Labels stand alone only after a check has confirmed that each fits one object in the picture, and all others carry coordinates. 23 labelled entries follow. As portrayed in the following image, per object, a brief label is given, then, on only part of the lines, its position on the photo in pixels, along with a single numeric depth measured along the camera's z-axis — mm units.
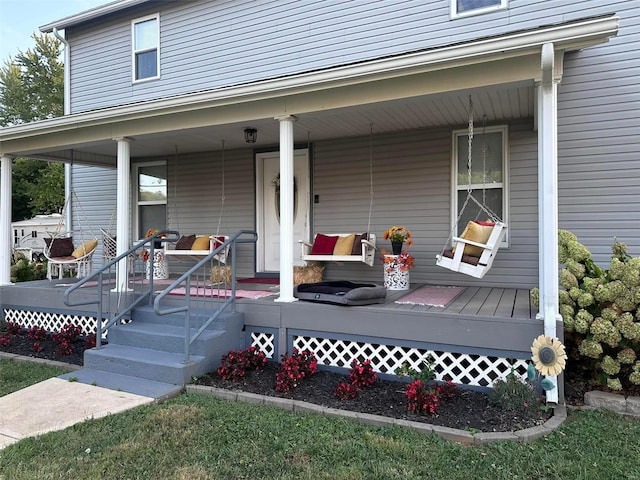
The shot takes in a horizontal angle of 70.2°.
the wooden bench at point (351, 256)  5750
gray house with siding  3914
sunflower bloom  3348
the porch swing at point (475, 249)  4367
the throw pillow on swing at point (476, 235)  4520
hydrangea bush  3494
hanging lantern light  5773
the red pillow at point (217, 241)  6640
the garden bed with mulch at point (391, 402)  3250
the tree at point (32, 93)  22938
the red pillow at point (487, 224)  4657
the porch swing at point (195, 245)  6689
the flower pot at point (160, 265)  7246
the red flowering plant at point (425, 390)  3395
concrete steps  4086
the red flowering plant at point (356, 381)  3748
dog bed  4332
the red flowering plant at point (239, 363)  4176
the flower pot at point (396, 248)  5824
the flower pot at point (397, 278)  5621
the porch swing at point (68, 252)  7055
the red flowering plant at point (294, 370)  3926
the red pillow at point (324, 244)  6125
